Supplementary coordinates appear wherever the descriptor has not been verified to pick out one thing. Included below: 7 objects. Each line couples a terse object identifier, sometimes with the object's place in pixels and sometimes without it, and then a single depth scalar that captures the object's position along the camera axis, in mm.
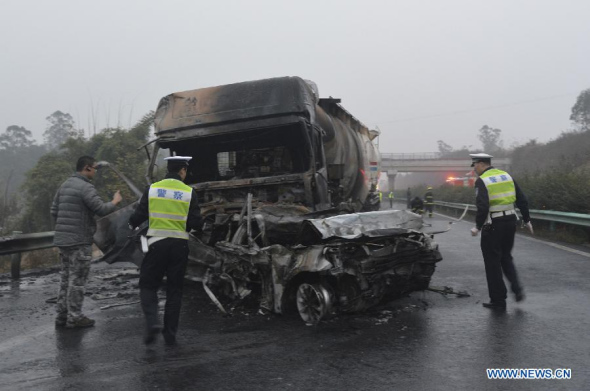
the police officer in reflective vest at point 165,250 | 4480
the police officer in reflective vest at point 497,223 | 5676
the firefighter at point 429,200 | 23494
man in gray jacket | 5230
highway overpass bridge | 71188
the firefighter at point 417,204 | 22047
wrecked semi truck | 5031
